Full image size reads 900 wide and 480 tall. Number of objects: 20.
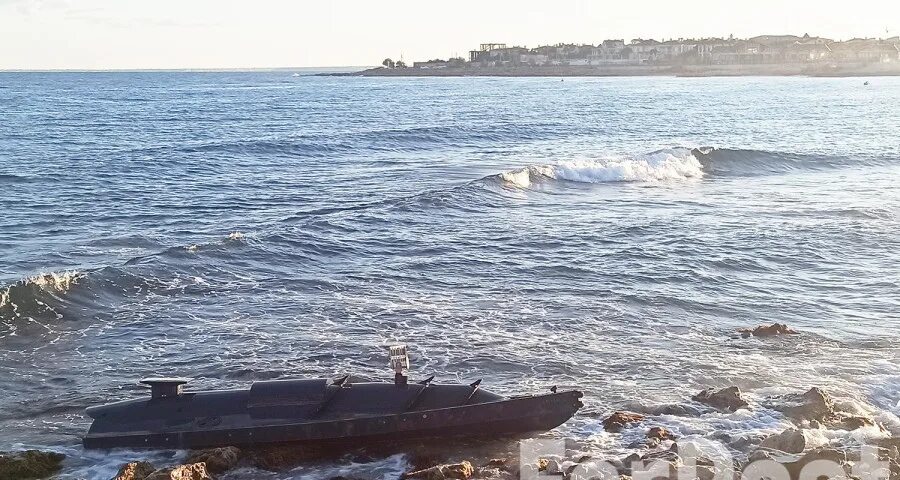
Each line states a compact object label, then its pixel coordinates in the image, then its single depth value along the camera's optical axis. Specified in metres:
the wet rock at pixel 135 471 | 10.46
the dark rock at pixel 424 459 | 11.16
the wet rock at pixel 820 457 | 10.29
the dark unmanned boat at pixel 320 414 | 11.48
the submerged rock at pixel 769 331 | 16.67
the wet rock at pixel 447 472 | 10.48
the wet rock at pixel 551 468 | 10.69
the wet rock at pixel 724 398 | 12.91
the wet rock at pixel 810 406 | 12.35
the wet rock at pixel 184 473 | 10.05
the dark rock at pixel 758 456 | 10.66
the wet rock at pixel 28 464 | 10.94
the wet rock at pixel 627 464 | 10.62
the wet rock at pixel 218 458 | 11.08
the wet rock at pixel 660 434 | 11.75
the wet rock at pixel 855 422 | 11.98
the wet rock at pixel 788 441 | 10.81
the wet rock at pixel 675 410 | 12.73
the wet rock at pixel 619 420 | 12.23
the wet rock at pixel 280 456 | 11.32
